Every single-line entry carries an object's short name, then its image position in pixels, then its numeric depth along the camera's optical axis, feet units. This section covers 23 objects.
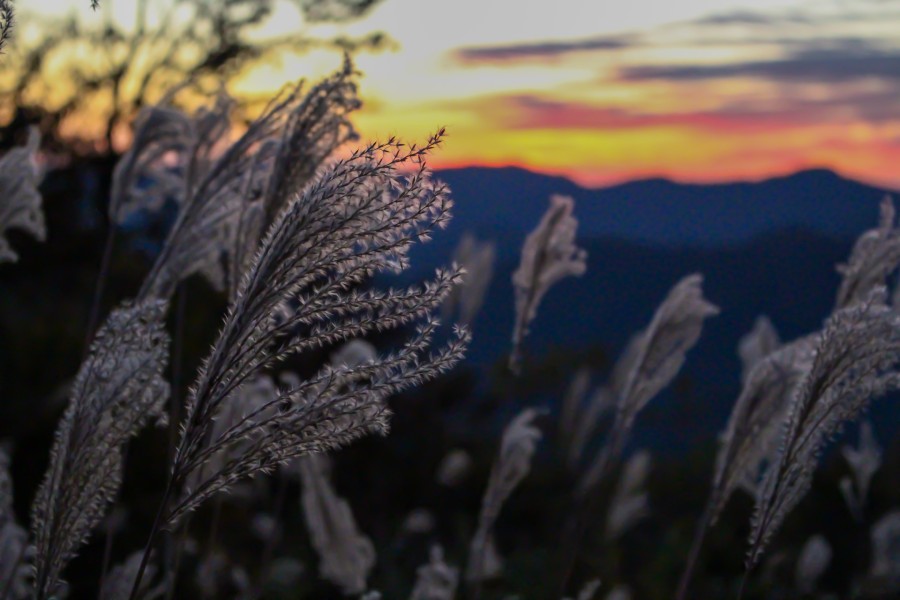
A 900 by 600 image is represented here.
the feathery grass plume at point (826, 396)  6.26
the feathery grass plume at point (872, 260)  9.14
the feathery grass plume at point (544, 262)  9.84
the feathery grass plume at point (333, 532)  10.89
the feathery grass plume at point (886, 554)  17.63
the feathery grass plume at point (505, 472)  10.59
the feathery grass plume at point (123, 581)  7.52
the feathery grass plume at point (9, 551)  7.49
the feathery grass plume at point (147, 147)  9.21
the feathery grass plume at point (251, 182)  6.75
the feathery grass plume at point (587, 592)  9.05
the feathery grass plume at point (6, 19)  4.72
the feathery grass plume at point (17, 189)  8.30
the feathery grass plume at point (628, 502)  20.52
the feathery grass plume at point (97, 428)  4.83
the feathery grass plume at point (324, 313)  3.99
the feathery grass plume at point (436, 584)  11.24
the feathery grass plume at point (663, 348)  9.18
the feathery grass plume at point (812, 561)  18.48
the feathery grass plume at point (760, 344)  13.96
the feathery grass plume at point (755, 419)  7.86
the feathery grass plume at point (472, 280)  16.06
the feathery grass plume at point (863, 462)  15.87
